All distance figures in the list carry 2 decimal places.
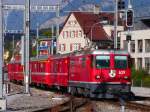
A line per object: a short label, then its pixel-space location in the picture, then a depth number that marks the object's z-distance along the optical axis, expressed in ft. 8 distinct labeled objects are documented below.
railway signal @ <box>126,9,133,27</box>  125.79
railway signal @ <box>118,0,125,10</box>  145.11
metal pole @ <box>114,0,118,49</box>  163.10
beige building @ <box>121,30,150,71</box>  289.58
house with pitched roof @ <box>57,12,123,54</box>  395.96
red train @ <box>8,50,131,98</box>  114.83
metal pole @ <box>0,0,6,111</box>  86.89
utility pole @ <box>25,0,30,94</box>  133.71
